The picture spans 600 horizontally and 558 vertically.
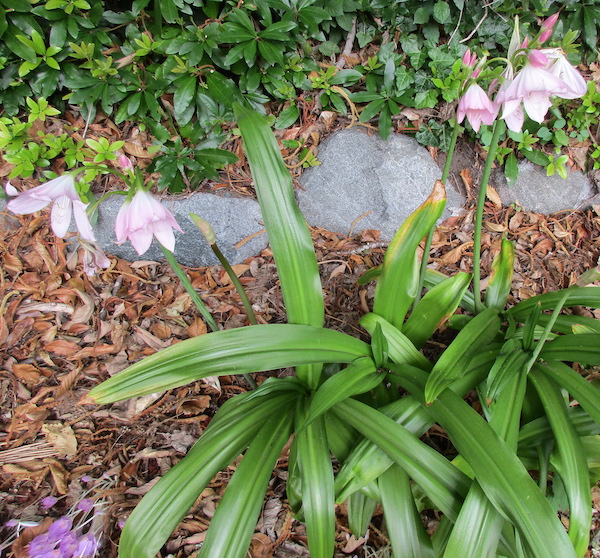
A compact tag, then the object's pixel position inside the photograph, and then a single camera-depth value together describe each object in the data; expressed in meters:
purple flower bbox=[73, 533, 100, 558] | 1.14
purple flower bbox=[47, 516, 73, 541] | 1.17
